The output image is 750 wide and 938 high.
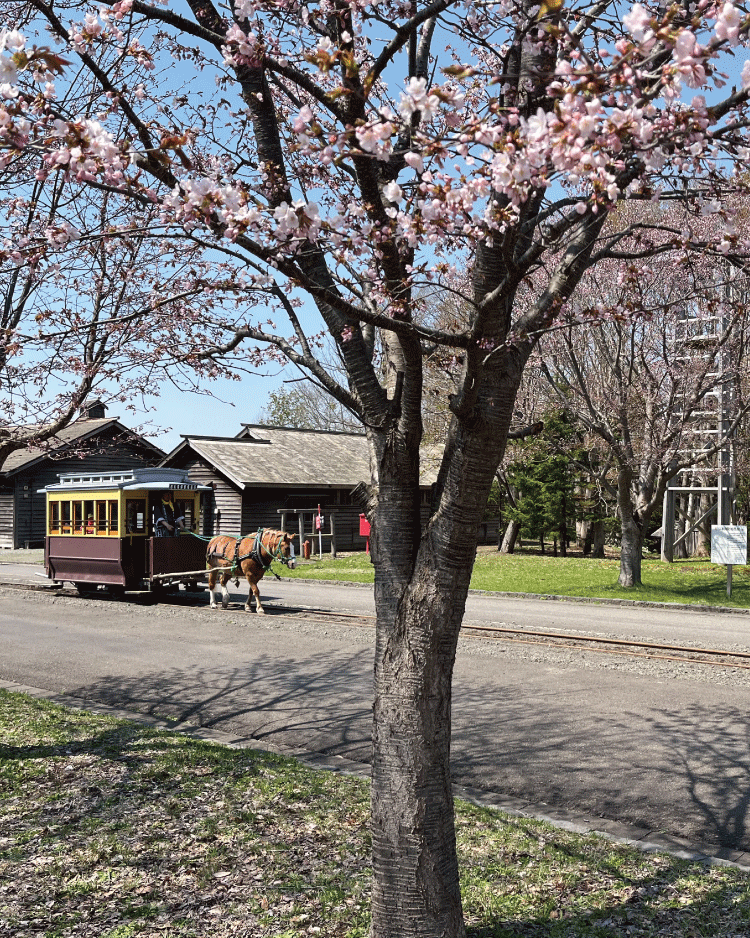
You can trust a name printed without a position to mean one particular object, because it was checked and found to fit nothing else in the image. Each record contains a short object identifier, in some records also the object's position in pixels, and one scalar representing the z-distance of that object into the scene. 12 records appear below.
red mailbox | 35.19
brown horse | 18.66
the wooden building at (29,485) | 41.06
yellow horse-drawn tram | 19.84
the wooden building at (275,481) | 34.19
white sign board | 19.52
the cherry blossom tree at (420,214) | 2.99
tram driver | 20.22
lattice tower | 19.98
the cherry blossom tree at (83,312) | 7.47
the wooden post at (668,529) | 34.91
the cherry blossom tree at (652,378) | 19.67
